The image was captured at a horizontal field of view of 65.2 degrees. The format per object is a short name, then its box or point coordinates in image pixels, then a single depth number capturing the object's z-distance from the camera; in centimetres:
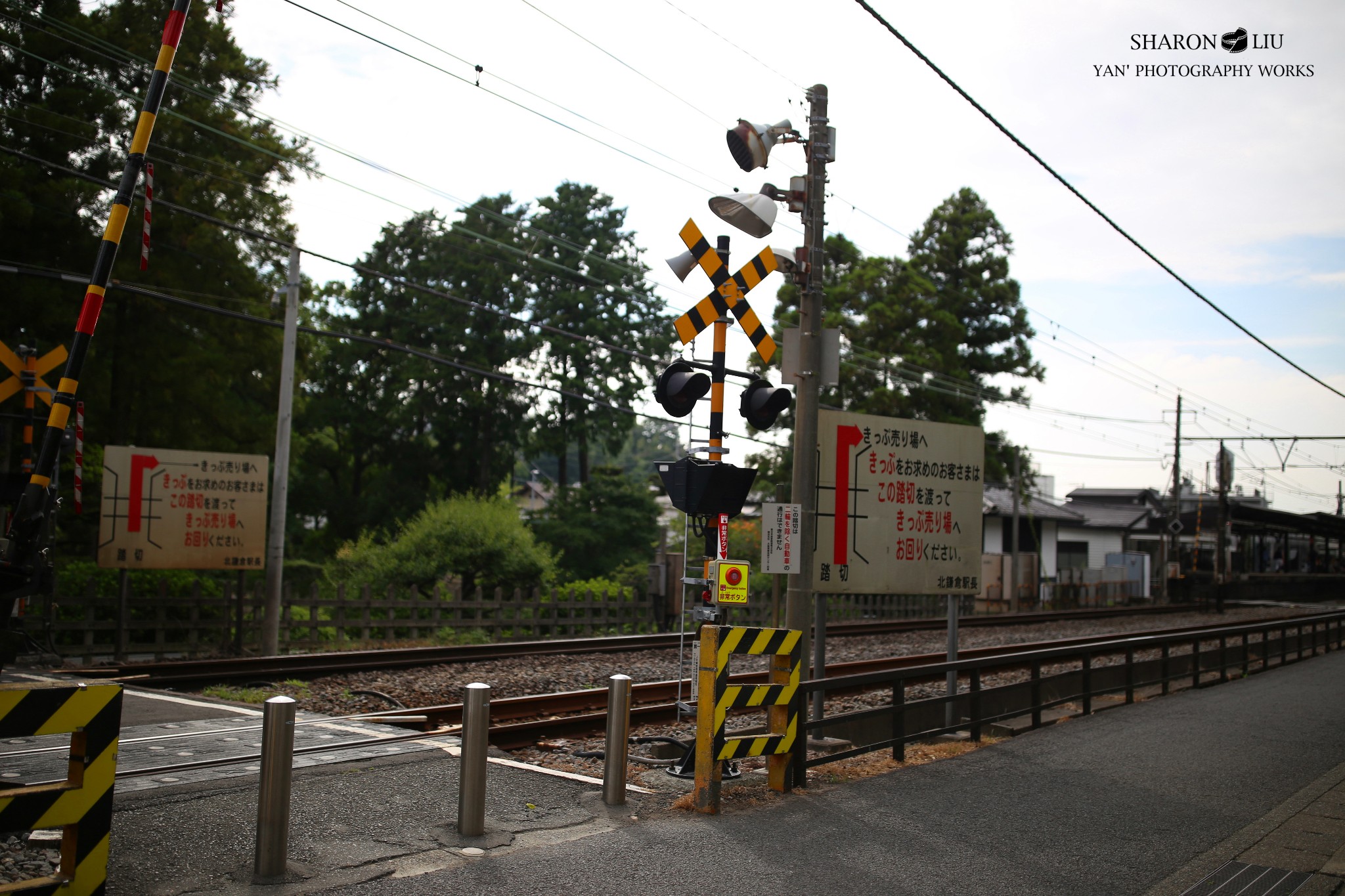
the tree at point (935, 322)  3866
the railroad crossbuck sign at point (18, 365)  1102
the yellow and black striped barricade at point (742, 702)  704
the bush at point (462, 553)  2655
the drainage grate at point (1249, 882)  576
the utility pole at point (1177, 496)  4688
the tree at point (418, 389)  4441
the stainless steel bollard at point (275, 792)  532
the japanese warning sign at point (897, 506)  964
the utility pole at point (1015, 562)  3944
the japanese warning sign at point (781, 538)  860
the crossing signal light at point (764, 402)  920
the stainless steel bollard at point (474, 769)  628
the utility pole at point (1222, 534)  4016
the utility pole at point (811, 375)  883
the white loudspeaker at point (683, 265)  936
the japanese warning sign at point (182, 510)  1597
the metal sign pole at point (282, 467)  1822
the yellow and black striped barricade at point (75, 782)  453
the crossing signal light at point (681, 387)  903
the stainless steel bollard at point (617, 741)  715
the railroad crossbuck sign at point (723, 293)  908
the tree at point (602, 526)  4128
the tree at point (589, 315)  4488
